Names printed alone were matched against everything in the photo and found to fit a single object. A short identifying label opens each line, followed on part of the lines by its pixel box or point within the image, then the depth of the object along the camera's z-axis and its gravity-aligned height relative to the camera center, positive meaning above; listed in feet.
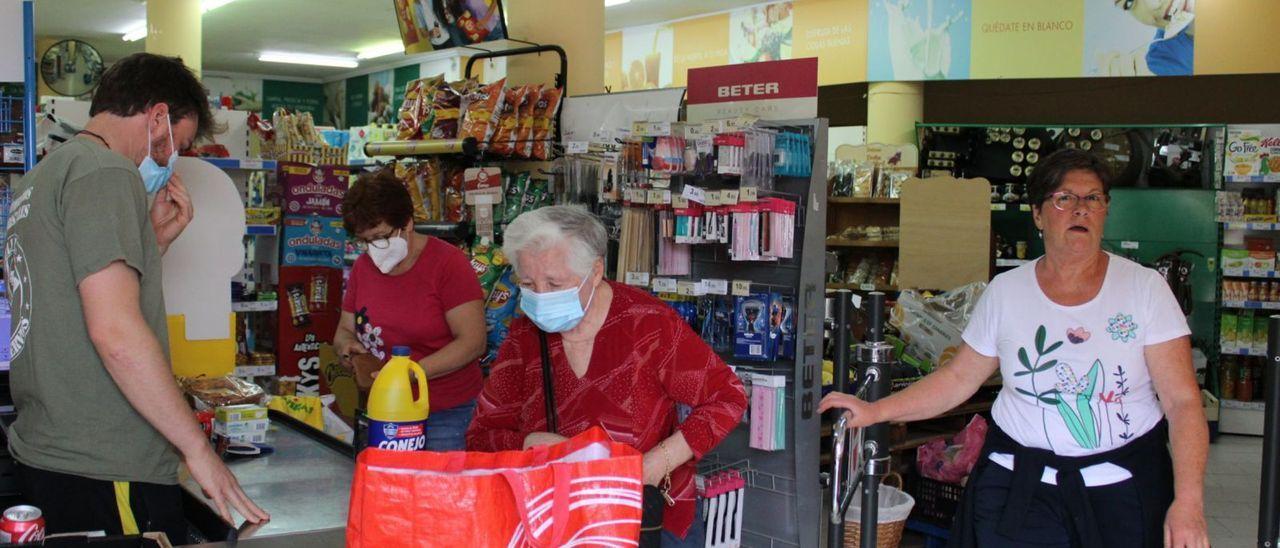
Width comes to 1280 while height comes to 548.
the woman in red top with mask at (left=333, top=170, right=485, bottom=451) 12.40 -1.08
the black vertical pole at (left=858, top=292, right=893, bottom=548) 9.06 -1.84
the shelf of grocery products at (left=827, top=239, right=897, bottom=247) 25.67 -0.73
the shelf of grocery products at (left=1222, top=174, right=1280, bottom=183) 27.73 +1.00
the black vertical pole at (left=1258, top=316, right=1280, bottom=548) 9.42 -2.20
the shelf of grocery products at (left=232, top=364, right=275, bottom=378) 18.70 -2.87
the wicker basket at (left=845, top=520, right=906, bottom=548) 14.69 -4.32
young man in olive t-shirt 7.38 -0.93
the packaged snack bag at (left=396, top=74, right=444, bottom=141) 18.61 +1.60
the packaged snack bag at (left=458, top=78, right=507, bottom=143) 17.19 +1.44
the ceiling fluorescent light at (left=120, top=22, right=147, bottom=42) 52.37 +7.97
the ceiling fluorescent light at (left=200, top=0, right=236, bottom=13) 44.29 +7.93
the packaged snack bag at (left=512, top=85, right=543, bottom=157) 17.08 +1.33
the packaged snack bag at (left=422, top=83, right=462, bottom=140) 18.03 +1.49
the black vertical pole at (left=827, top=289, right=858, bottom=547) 9.93 -1.18
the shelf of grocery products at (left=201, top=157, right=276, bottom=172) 18.76 +0.62
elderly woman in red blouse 8.34 -1.23
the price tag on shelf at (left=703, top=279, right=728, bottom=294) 13.62 -0.96
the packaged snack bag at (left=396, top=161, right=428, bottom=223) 18.31 +0.23
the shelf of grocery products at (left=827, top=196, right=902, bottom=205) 25.40 +0.27
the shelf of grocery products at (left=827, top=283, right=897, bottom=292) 26.21 -1.78
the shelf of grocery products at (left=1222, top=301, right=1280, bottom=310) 27.68 -2.15
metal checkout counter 7.53 -2.30
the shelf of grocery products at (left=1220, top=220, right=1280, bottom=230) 27.66 -0.17
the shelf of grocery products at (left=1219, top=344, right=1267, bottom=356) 28.12 -3.35
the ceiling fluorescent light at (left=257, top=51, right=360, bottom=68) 58.70 +7.65
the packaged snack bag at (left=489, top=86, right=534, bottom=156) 17.12 +1.29
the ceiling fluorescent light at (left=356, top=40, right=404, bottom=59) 54.44 +7.72
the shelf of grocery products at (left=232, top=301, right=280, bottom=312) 18.32 -1.74
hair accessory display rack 13.60 -2.17
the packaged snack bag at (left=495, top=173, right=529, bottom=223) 16.80 +0.13
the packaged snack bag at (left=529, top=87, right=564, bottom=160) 16.89 +1.30
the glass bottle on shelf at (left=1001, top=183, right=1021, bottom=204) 28.94 +0.52
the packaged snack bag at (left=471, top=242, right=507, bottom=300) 16.02 -0.90
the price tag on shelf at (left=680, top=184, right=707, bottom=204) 13.50 +0.18
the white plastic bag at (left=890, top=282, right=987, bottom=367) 17.52 -1.73
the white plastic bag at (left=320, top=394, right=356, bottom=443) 13.38 -2.71
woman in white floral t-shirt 8.70 -1.52
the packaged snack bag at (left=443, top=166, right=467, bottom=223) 17.71 +0.11
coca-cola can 6.35 -1.89
